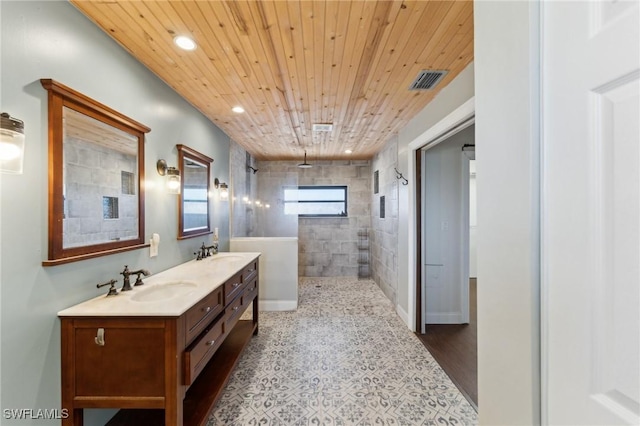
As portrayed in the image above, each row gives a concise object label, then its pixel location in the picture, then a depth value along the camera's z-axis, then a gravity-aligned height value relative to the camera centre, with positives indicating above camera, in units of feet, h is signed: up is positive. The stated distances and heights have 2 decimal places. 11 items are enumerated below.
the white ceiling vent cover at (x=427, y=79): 6.91 +3.65
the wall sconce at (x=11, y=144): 3.32 +0.88
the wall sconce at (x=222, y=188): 11.17 +1.08
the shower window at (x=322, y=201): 18.74 +0.84
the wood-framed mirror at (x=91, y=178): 4.36 +0.68
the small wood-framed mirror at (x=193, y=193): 8.38 +0.68
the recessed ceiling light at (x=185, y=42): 5.49 +3.61
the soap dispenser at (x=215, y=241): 10.44 -1.16
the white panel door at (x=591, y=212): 1.78 +0.00
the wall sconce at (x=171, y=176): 7.37 +1.03
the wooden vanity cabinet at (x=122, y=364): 4.38 -2.51
